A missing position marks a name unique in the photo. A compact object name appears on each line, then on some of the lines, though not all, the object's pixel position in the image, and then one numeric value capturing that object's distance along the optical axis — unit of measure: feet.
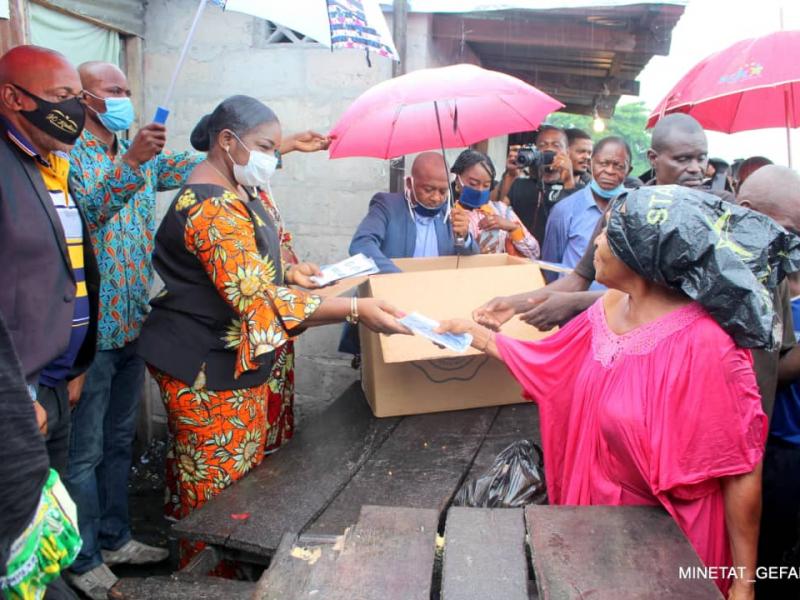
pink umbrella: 10.36
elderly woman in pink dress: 5.58
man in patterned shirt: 8.82
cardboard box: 9.62
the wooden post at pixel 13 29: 9.75
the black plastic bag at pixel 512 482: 7.23
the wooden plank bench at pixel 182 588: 6.18
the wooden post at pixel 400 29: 13.73
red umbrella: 10.91
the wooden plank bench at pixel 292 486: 7.16
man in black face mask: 6.39
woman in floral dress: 7.70
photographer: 16.01
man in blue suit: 12.25
